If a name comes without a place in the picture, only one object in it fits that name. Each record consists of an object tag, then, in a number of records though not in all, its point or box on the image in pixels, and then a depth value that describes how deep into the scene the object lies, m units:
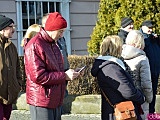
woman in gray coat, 5.63
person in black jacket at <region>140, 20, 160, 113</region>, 7.17
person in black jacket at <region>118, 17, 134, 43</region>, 7.06
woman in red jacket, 4.44
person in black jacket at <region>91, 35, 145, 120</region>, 4.81
